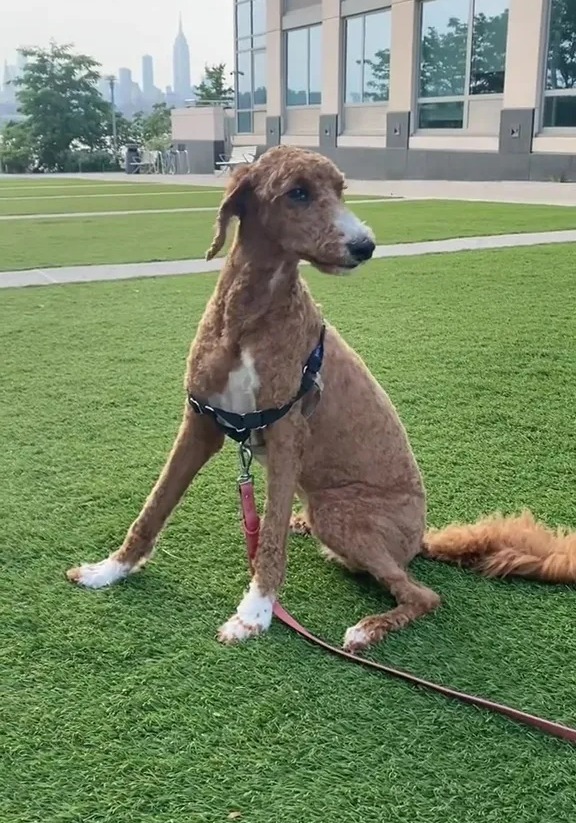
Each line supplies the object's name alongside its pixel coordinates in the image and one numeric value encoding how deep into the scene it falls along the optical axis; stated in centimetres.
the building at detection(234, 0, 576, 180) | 1978
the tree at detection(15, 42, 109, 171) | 4891
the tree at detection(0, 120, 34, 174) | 4816
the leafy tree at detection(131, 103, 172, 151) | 5319
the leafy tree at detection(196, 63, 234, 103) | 5006
